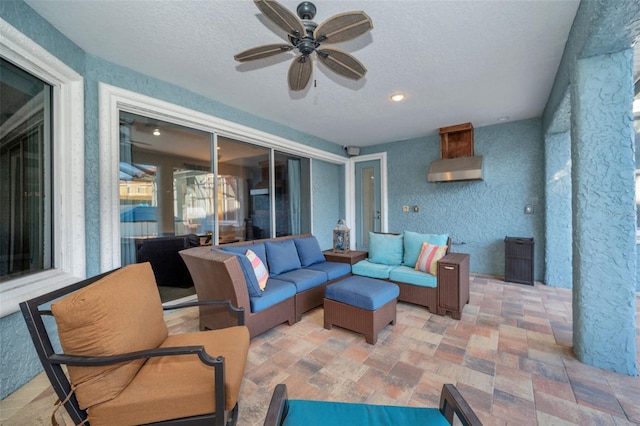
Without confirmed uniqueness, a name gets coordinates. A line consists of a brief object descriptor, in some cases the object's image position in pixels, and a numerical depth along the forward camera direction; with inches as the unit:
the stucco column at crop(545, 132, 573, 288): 148.9
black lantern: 155.4
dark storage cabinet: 156.2
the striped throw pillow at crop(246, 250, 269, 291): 100.8
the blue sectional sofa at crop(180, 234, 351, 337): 87.4
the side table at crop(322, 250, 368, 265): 143.5
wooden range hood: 169.9
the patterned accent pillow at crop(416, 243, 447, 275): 119.4
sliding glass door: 108.4
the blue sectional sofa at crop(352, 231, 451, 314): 117.3
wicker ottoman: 91.3
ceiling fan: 55.1
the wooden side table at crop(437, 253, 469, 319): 108.7
